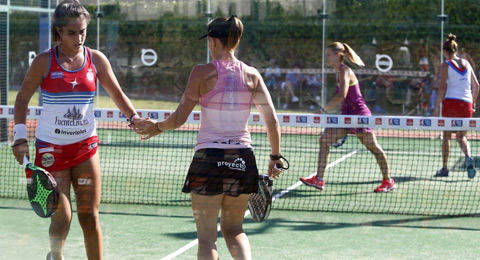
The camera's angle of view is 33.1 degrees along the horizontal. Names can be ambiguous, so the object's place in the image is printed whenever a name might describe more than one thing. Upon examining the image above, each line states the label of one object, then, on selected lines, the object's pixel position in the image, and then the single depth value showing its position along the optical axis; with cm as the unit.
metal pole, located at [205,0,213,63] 1163
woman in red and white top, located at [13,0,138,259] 416
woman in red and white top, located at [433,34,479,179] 880
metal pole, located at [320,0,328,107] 1426
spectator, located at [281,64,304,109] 1419
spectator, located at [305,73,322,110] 1447
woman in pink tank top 390
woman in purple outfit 766
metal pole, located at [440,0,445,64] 1408
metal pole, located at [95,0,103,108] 759
